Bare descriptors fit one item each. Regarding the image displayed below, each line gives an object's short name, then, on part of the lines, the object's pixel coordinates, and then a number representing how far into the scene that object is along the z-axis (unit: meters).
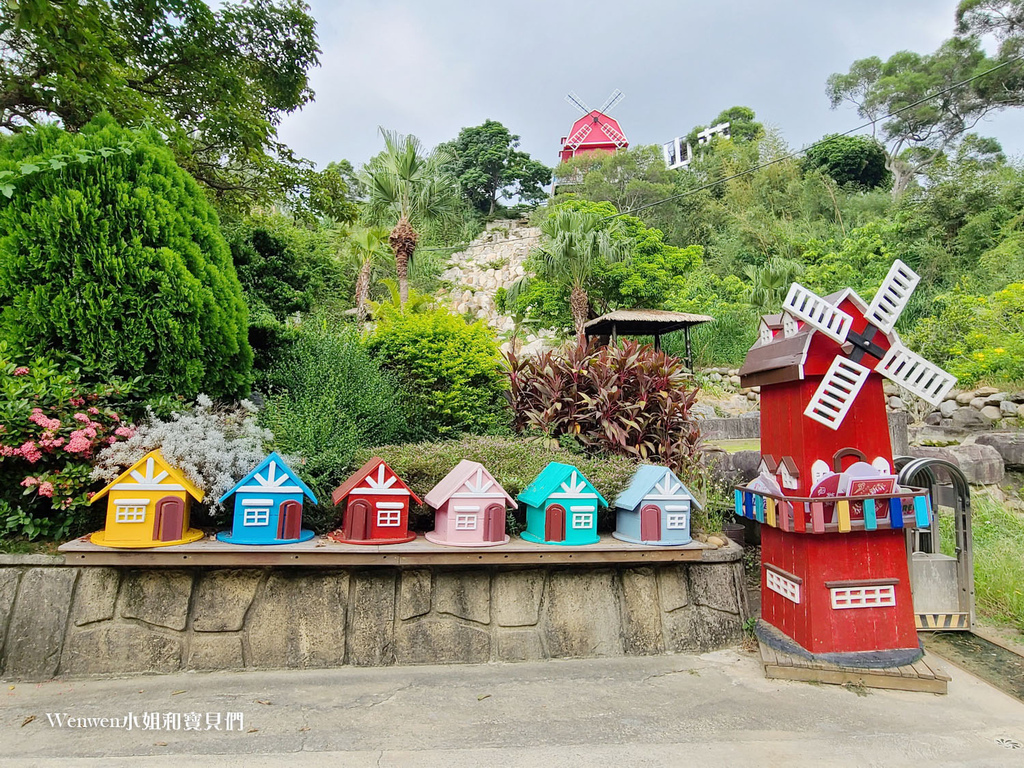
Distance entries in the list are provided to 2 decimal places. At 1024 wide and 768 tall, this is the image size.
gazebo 11.48
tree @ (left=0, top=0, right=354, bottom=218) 3.93
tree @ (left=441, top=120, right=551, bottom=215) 35.59
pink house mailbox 2.74
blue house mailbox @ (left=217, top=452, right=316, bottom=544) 2.59
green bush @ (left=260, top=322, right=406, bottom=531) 3.19
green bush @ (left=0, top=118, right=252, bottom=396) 2.93
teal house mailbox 2.80
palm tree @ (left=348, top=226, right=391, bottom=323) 14.67
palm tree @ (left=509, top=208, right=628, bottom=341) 13.12
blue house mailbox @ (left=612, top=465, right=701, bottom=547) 2.87
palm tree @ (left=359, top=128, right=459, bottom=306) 11.50
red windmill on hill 39.56
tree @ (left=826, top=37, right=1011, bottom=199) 21.47
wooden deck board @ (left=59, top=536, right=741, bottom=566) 2.44
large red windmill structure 2.62
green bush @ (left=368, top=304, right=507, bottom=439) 4.39
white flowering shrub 2.67
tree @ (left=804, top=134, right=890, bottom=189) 24.06
